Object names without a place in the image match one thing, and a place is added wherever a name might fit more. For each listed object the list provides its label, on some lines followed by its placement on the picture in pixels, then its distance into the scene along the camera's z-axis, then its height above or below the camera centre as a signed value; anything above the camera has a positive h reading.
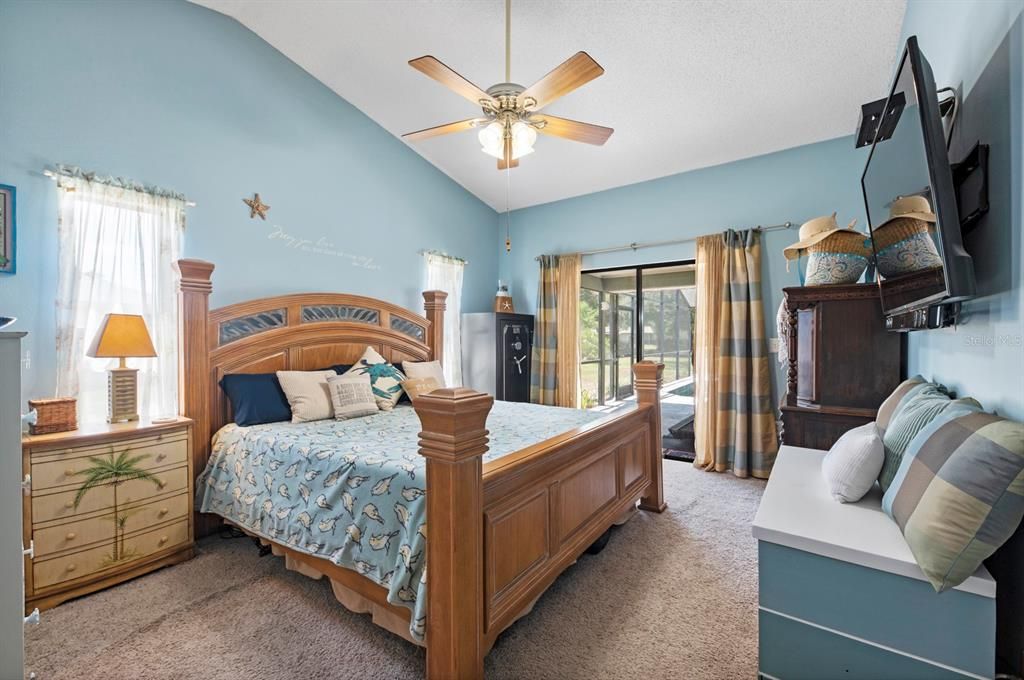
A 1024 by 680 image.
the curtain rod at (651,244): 3.82 +0.98
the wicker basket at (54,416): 2.11 -0.35
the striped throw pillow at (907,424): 1.34 -0.28
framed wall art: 2.16 +0.58
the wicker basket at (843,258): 2.34 +0.43
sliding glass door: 4.63 +0.16
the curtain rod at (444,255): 4.60 +0.93
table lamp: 2.24 -0.04
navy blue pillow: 2.73 -0.37
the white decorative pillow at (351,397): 2.97 -0.39
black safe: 4.78 -0.16
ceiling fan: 2.07 +1.25
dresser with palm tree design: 1.99 -0.82
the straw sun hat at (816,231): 2.37 +0.61
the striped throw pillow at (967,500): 0.87 -0.35
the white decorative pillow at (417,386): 3.49 -0.36
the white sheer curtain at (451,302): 4.70 +0.44
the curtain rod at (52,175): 2.29 +0.90
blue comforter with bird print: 1.64 -0.67
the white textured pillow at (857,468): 1.34 -0.41
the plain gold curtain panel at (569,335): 4.96 +0.05
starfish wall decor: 3.17 +1.00
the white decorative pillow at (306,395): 2.84 -0.36
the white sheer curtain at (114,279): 2.36 +0.38
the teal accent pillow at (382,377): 3.34 -0.29
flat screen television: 1.13 +0.42
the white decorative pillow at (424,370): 3.77 -0.26
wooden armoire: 2.27 -0.15
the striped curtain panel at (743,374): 3.83 -0.33
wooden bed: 1.39 -0.58
